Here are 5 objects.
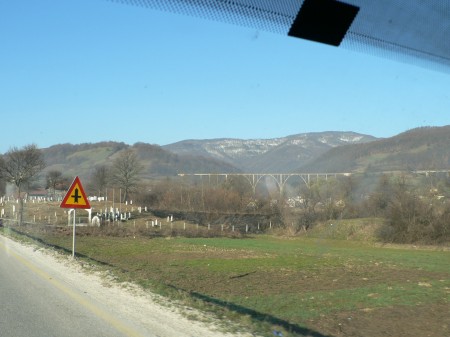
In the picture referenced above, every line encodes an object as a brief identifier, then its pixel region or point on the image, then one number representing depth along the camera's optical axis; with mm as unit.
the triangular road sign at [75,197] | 20953
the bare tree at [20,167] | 58844
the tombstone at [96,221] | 56862
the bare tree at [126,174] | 92125
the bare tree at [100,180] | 90919
